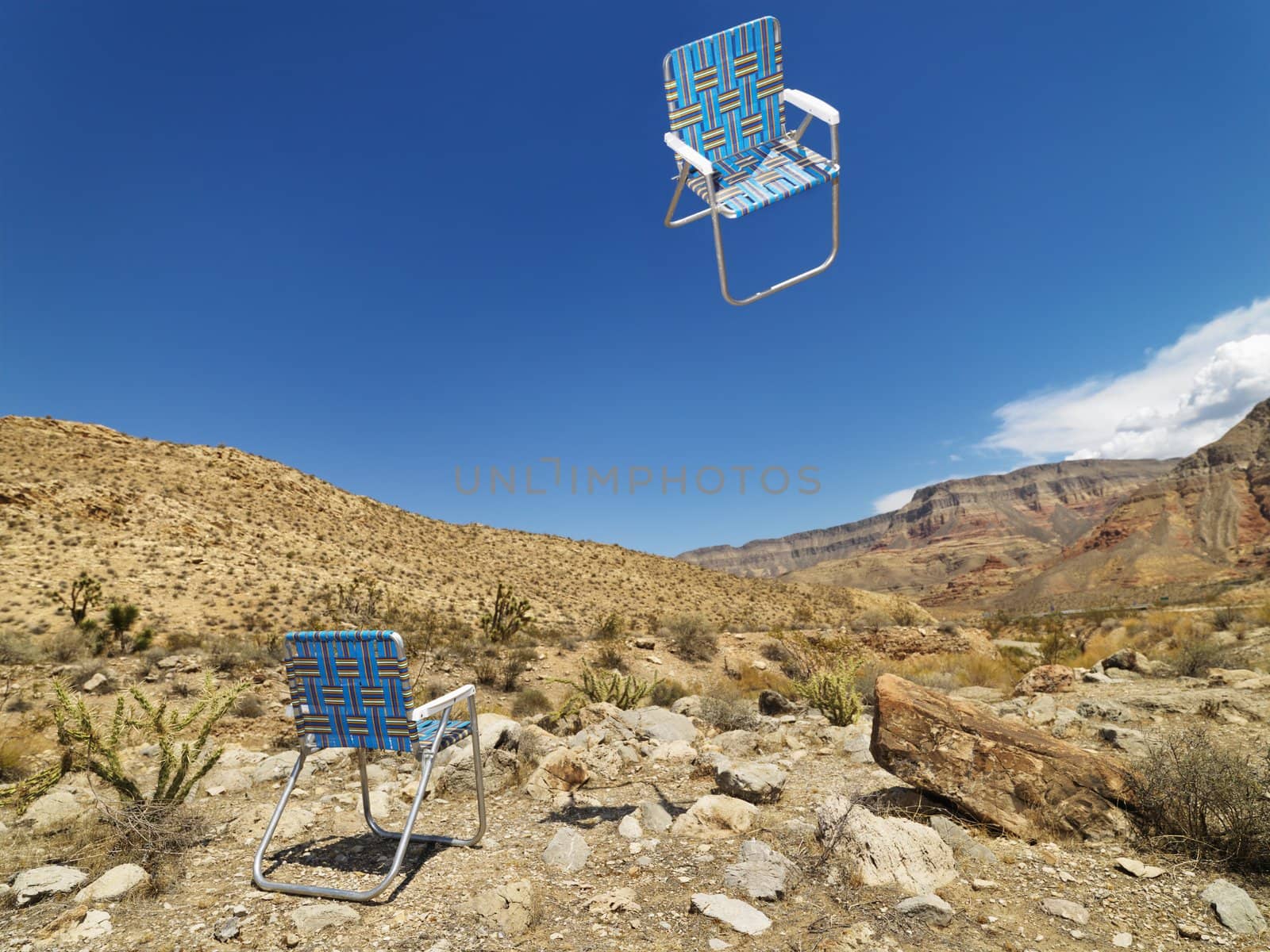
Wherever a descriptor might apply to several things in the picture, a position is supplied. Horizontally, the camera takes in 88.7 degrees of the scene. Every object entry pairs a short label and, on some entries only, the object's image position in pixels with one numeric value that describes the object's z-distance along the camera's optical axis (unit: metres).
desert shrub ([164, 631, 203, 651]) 12.72
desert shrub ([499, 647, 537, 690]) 10.61
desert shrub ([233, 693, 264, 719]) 8.20
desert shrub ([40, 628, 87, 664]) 11.27
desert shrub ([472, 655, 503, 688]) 10.49
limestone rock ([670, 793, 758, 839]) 3.78
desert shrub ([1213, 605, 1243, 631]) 12.34
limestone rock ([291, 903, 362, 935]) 2.91
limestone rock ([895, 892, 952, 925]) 2.83
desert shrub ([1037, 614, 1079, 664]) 12.41
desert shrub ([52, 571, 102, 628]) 14.20
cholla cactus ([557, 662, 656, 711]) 8.00
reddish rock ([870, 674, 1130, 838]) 3.67
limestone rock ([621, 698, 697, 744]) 6.08
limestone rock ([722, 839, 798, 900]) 3.09
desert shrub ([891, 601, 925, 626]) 24.19
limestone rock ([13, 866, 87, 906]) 3.22
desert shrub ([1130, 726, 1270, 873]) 3.26
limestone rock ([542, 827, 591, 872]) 3.48
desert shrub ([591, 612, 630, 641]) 16.06
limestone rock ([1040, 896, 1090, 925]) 2.84
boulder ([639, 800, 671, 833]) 3.92
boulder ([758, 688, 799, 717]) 7.76
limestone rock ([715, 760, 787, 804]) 4.22
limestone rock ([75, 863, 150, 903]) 3.20
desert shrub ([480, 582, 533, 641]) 15.44
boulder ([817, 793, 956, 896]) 3.15
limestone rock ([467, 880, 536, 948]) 2.87
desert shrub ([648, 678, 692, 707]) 9.31
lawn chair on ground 3.39
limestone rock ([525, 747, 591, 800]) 4.62
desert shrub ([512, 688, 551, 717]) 8.86
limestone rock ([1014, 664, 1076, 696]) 8.07
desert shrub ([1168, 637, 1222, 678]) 8.17
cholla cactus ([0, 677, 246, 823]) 3.95
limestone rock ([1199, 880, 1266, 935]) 2.74
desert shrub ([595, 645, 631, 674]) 12.47
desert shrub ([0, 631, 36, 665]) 10.77
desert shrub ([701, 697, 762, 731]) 6.66
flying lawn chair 4.23
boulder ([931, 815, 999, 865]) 3.38
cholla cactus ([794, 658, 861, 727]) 6.75
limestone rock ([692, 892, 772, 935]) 2.82
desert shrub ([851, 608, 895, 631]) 20.61
